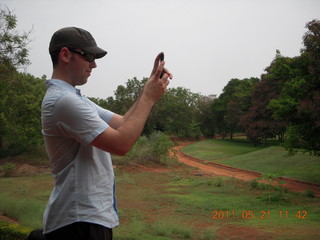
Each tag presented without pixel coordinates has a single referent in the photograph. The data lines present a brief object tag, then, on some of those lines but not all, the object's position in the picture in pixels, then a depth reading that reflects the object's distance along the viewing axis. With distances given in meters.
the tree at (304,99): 13.81
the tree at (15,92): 9.69
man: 1.42
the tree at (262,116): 30.20
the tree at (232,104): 40.93
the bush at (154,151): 25.41
